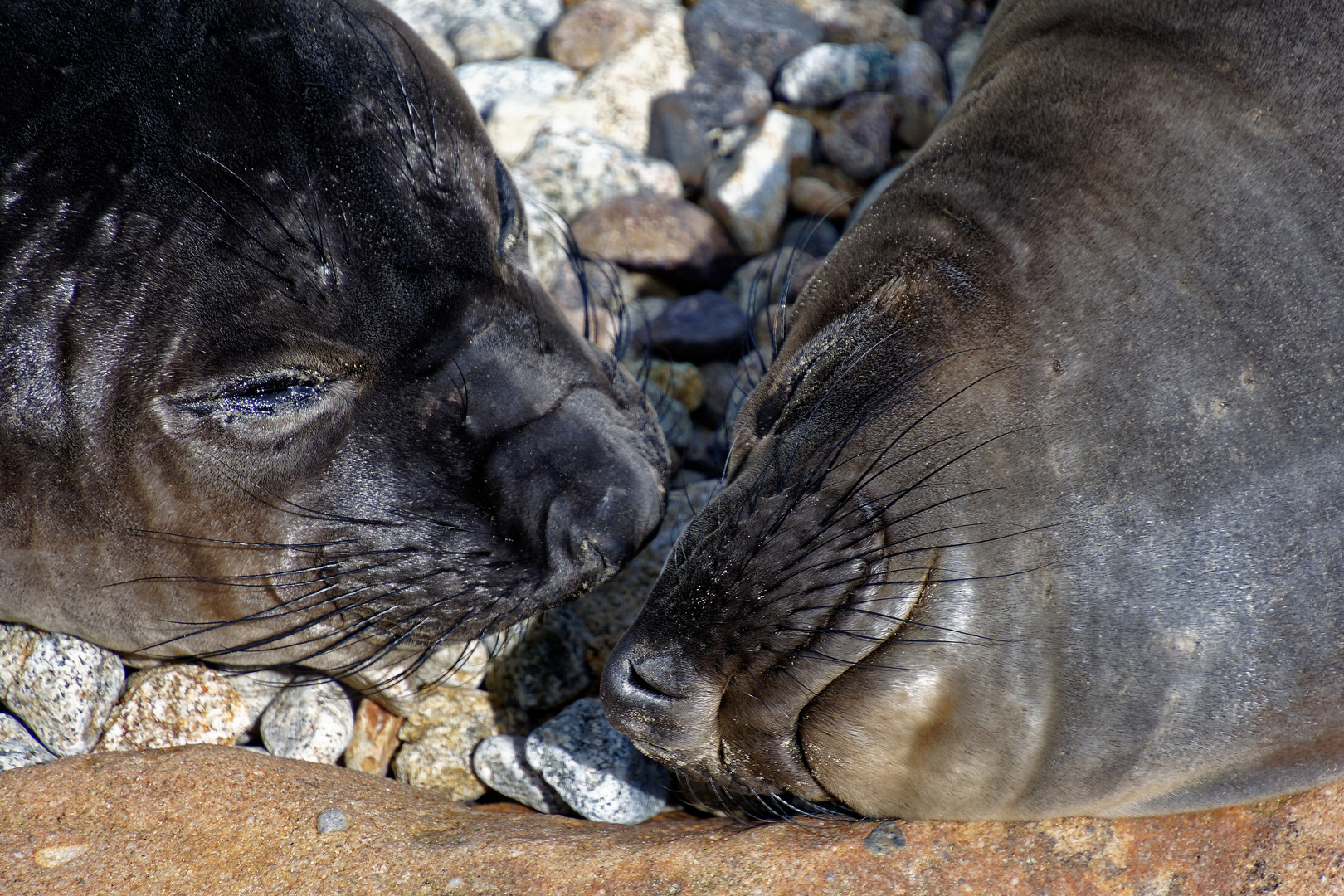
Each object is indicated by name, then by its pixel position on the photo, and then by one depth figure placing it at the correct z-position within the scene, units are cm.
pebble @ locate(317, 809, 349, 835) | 506
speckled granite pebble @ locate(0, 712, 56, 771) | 560
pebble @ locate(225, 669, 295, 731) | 621
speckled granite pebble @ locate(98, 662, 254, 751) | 594
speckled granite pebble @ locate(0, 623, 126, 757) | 589
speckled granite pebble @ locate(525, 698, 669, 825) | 564
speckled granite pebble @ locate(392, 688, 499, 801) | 621
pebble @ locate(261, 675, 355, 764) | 611
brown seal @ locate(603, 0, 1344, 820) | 415
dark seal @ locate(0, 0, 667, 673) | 508
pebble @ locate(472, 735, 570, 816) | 592
